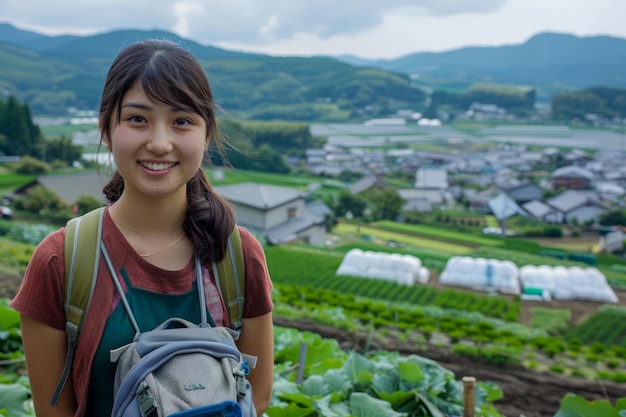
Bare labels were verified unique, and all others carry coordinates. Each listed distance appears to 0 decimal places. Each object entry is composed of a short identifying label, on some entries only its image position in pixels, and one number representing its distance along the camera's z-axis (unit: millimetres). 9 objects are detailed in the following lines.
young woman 1652
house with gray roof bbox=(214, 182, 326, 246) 36406
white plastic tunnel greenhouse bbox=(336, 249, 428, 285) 27453
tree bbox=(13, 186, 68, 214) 36156
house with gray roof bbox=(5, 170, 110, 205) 38094
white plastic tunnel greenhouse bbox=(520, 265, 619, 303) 26484
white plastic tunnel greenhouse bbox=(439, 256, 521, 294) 27086
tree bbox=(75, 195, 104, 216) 34991
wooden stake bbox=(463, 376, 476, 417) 2789
